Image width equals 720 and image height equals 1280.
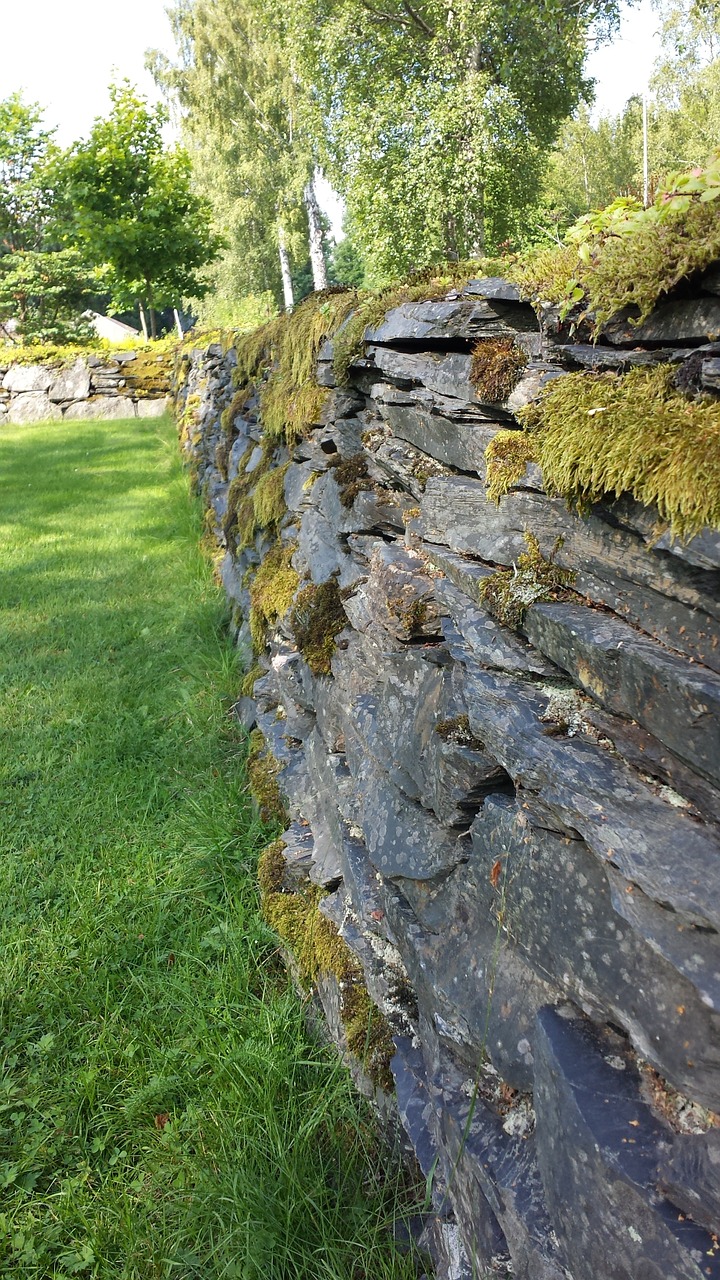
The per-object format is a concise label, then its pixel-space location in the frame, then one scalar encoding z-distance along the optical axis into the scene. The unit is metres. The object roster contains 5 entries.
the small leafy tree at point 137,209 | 19.53
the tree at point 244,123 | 28.89
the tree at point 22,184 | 25.78
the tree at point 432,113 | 19.67
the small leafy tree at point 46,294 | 25.86
